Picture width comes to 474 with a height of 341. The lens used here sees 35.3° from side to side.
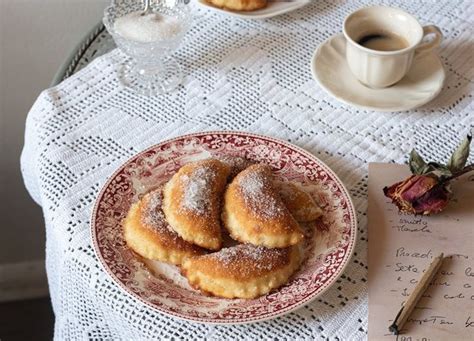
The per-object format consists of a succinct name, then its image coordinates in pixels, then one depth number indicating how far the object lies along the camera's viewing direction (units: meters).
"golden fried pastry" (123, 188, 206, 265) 0.82
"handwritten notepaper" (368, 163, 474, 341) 0.80
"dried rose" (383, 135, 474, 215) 0.89
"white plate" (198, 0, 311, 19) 1.19
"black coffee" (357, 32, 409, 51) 1.10
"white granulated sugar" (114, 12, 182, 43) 1.10
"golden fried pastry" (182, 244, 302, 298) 0.80
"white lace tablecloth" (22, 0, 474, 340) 0.83
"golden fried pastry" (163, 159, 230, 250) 0.83
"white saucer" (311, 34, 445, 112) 1.07
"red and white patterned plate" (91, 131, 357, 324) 0.79
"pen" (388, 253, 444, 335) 0.79
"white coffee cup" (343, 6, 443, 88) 1.05
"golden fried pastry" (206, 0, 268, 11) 1.19
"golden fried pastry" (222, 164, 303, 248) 0.82
